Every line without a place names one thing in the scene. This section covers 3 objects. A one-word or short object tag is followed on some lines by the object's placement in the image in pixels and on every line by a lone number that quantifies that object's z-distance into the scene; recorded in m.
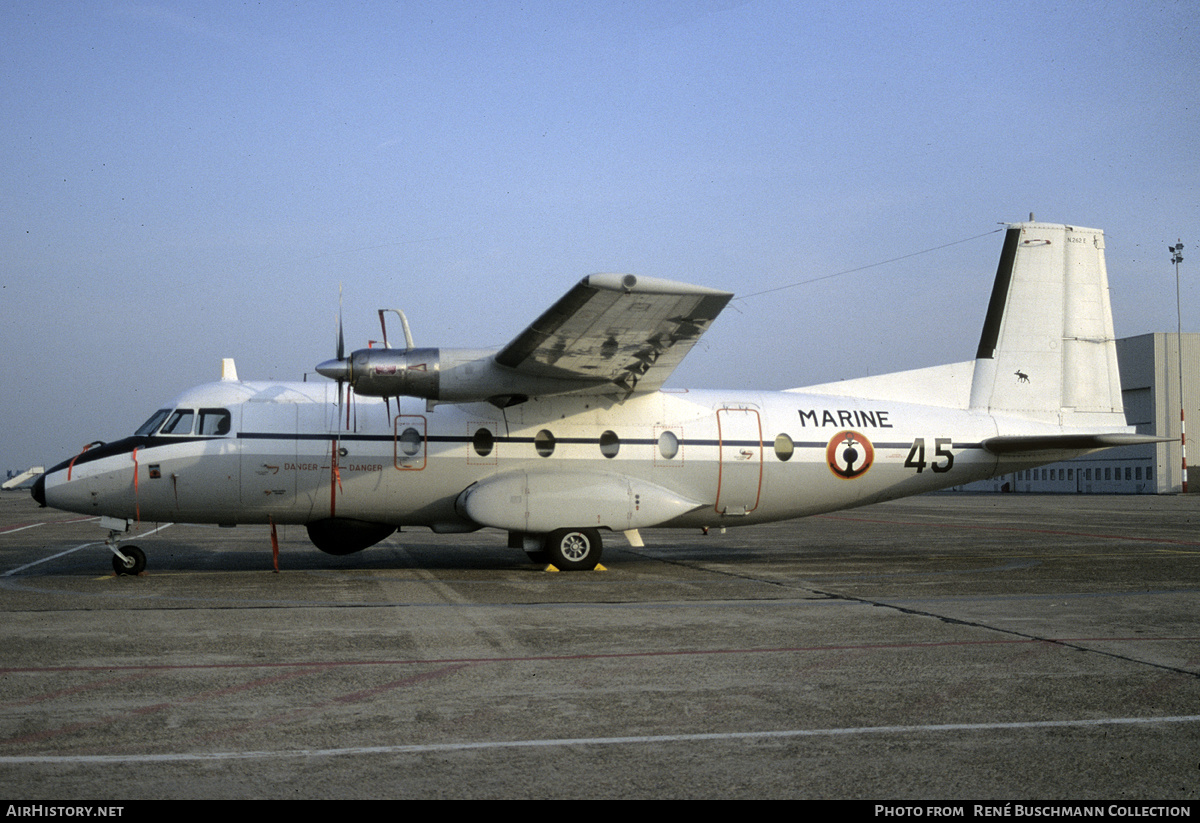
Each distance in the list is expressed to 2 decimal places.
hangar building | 64.88
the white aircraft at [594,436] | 13.88
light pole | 63.47
